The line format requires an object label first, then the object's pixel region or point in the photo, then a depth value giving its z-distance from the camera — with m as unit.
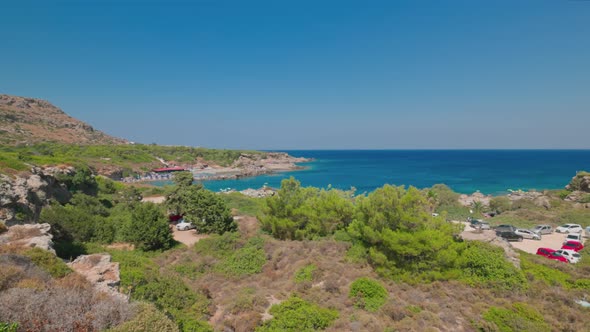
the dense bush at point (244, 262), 16.81
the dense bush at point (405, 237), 14.77
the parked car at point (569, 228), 29.02
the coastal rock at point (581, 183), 48.69
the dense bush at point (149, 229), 19.97
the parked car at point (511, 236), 27.58
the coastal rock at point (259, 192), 56.16
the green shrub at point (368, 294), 12.29
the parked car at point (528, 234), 27.73
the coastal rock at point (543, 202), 43.71
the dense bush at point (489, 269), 14.44
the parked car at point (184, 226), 27.66
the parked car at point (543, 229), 29.31
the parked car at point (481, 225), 30.57
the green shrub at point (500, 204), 45.01
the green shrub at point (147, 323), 6.07
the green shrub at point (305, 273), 14.70
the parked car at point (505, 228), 28.09
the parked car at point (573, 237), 25.26
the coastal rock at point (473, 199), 50.28
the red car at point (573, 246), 23.53
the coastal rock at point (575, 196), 46.12
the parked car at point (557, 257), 21.07
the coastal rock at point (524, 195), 49.28
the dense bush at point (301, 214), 21.62
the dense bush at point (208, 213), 24.44
